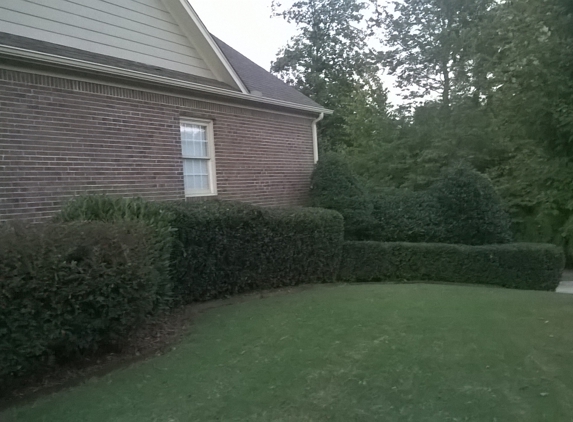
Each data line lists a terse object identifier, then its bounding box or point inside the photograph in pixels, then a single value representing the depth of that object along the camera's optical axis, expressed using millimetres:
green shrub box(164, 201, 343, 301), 8922
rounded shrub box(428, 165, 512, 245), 14352
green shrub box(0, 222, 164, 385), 4965
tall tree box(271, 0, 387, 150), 30578
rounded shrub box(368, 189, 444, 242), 14844
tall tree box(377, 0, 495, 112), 21688
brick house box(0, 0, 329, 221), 8344
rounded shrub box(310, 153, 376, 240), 14281
